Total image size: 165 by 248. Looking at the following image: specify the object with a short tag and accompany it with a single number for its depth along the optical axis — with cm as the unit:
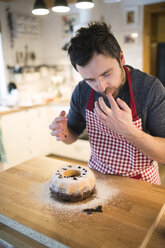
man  101
